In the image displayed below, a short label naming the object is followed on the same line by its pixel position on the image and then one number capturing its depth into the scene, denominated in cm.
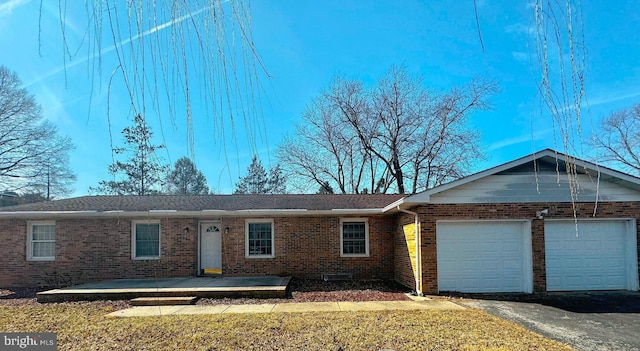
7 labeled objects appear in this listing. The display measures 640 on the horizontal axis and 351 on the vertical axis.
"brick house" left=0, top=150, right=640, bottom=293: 970
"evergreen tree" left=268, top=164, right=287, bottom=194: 2783
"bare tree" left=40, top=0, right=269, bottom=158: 163
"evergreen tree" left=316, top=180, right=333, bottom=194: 2519
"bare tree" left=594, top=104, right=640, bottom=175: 1936
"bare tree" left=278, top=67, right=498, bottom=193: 2308
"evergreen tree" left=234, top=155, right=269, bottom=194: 2882
